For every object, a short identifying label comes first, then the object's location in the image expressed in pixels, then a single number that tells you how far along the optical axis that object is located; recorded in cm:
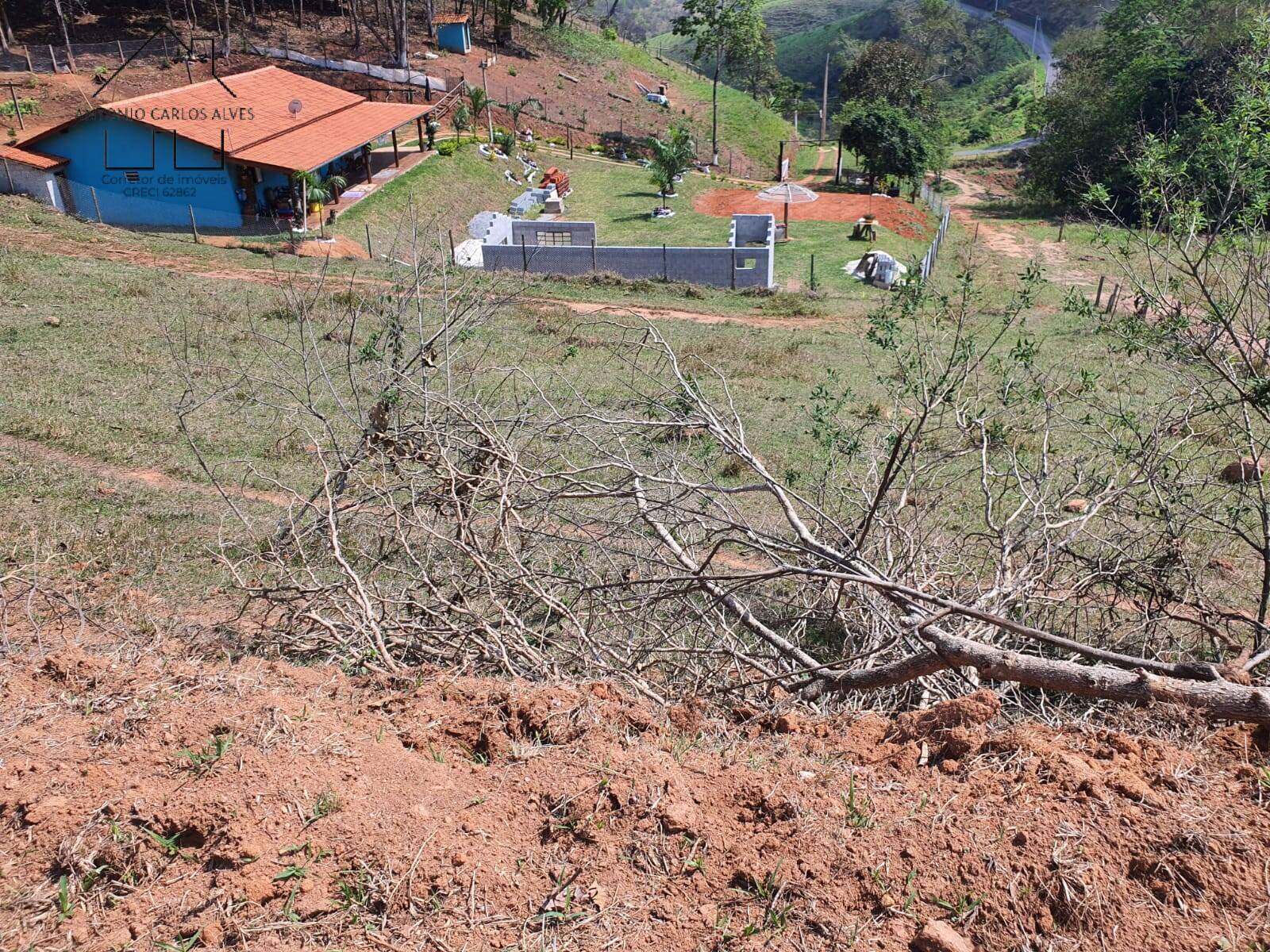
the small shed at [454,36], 4650
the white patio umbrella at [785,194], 3356
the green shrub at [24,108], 2789
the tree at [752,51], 4572
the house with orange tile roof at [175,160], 2380
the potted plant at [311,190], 2392
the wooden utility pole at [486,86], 3751
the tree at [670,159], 3422
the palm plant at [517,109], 4003
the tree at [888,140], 3822
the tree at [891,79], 4688
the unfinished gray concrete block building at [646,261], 2459
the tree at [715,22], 4528
